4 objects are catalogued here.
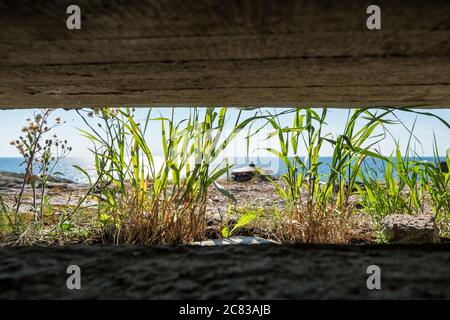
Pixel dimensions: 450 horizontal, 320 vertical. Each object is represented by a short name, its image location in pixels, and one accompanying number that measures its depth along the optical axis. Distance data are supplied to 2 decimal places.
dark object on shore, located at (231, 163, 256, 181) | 8.79
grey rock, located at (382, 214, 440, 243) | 2.02
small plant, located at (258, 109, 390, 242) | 1.97
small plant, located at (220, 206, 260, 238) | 2.04
